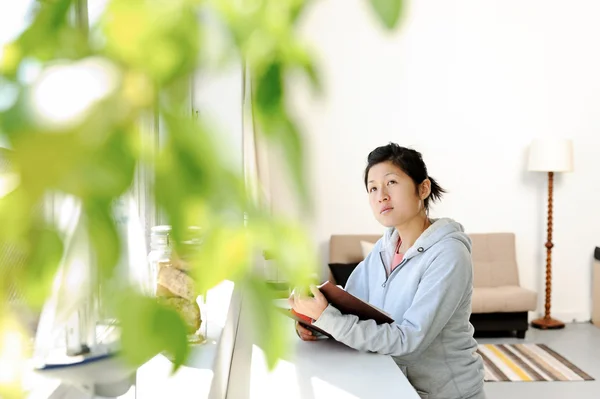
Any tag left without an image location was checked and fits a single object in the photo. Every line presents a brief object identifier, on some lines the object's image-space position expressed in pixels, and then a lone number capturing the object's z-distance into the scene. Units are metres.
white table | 1.61
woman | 1.90
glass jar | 1.43
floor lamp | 5.24
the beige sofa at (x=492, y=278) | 5.07
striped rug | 4.16
